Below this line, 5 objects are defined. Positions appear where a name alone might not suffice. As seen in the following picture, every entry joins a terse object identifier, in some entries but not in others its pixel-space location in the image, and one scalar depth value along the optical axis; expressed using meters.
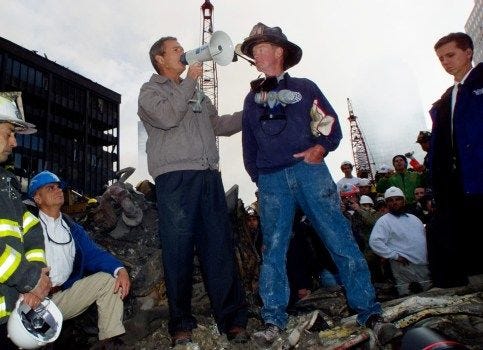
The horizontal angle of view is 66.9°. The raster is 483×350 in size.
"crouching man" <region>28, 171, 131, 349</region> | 3.83
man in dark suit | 3.14
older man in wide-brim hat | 3.07
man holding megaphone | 3.32
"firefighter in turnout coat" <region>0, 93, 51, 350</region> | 2.68
